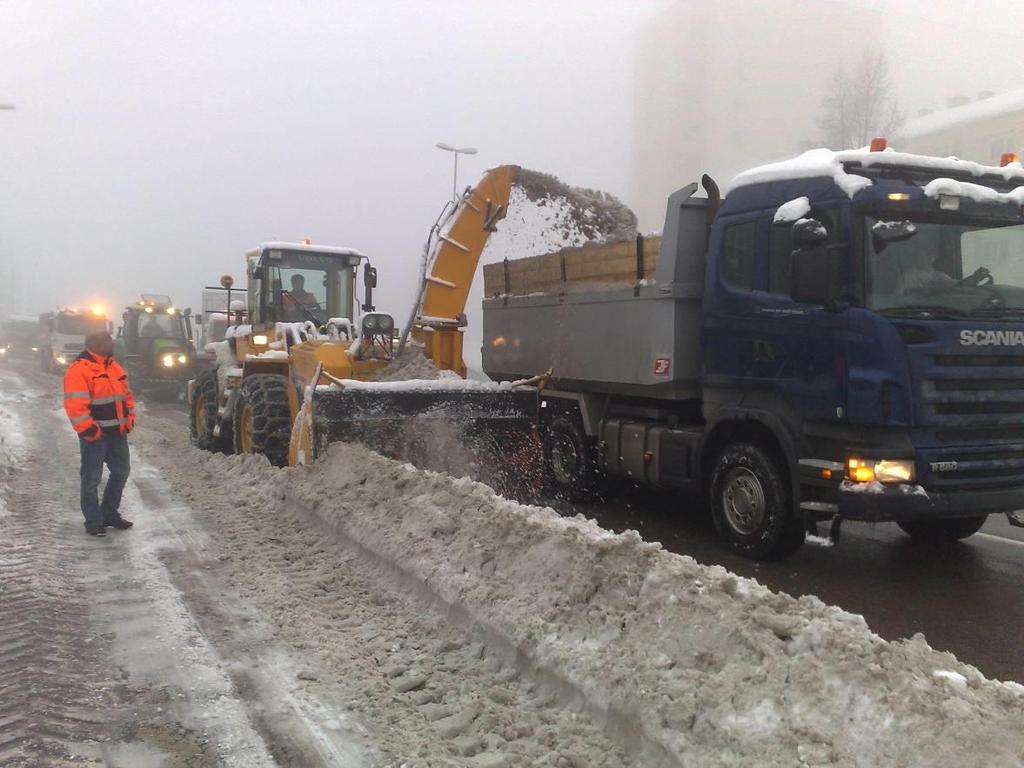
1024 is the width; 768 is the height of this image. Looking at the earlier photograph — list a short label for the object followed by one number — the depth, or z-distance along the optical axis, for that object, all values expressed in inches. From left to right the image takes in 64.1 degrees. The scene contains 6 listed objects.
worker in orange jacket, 266.5
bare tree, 1166.3
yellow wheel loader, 311.1
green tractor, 902.4
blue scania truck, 212.5
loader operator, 425.1
